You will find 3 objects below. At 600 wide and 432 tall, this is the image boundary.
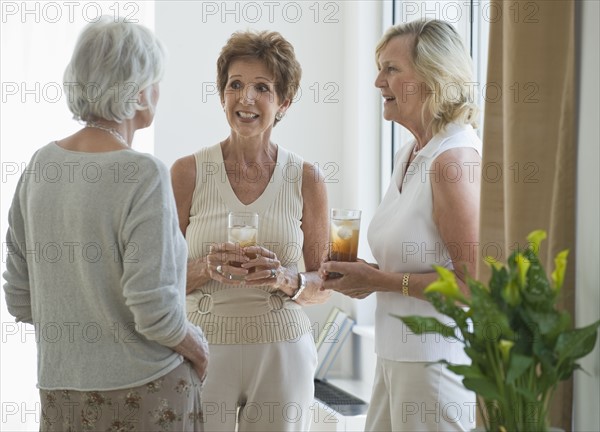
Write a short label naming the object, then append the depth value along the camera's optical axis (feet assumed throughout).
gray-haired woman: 11.15
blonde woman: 12.46
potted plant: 10.25
